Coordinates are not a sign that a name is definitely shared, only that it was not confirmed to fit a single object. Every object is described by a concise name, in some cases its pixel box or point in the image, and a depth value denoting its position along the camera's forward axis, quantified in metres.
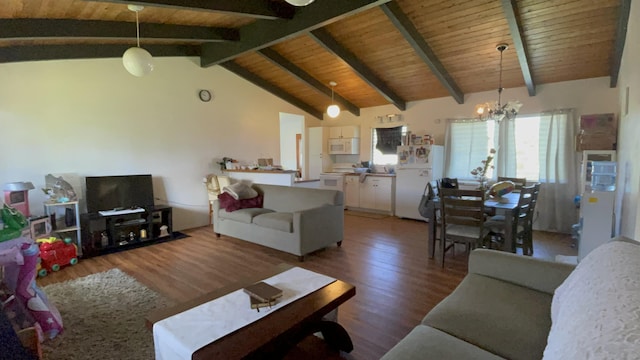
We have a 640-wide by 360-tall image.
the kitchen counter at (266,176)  5.08
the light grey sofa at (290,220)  3.72
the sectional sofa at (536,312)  0.75
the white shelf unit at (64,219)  3.84
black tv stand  4.09
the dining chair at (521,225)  3.28
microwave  7.31
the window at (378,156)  6.92
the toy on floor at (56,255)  3.35
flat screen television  4.23
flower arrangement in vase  3.82
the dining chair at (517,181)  4.33
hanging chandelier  3.93
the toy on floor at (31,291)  2.09
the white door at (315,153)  7.55
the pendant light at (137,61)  3.20
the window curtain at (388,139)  6.69
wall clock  5.48
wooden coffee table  1.40
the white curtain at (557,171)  4.82
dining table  3.21
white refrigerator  5.71
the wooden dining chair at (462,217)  3.19
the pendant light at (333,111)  5.81
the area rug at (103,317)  2.02
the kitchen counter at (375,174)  6.37
